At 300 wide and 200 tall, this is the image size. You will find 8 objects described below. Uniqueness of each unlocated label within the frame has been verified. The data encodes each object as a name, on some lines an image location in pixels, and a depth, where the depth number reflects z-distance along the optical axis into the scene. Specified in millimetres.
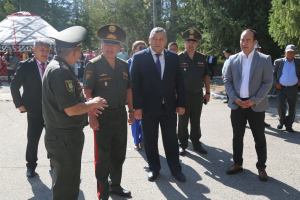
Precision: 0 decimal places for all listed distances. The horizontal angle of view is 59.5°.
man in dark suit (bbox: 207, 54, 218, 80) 16578
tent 17672
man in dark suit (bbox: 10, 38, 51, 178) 3955
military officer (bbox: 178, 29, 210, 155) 4863
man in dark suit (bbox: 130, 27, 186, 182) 3848
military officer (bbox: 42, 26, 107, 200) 2393
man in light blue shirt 6148
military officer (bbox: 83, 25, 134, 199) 3285
